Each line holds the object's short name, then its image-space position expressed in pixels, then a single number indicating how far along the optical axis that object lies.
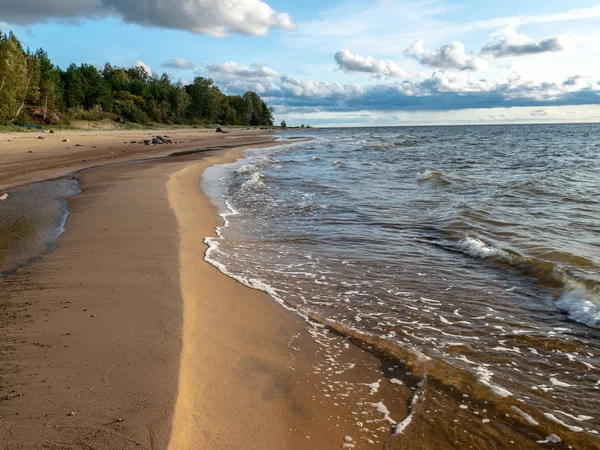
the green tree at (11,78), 40.00
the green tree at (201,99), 108.81
